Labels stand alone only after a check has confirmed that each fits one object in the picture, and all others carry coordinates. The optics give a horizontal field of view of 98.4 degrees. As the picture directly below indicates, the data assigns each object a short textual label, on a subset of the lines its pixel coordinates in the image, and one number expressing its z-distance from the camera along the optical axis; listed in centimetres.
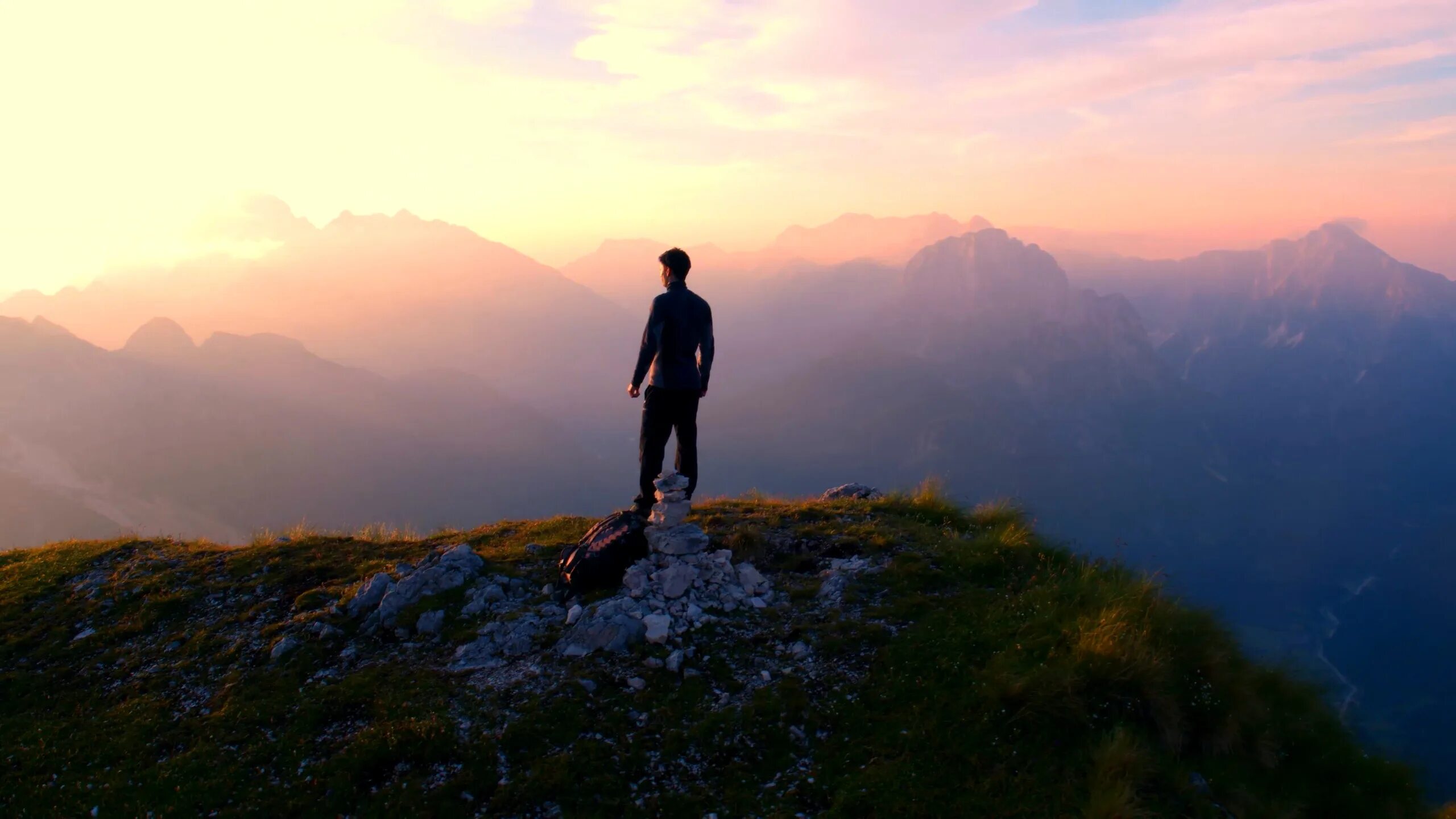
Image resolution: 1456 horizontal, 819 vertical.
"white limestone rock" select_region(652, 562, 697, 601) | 934
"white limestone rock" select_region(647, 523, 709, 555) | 999
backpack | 991
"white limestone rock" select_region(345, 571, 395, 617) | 976
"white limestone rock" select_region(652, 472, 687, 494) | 1078
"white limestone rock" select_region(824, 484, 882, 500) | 1552
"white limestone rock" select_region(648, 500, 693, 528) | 1040
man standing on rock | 1098
